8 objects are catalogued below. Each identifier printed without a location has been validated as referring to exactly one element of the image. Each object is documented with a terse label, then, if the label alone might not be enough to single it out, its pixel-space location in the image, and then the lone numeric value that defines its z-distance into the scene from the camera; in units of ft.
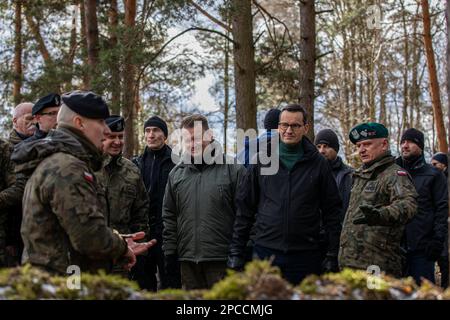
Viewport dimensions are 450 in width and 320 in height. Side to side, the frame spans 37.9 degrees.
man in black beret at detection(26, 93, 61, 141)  18.85
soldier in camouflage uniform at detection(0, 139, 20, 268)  19.83
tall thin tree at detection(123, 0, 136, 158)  41.42
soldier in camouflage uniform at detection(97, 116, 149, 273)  21.62
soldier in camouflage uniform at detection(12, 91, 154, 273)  12.32
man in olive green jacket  20.86
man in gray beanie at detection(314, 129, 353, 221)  25.17
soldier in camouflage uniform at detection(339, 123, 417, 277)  18.89
